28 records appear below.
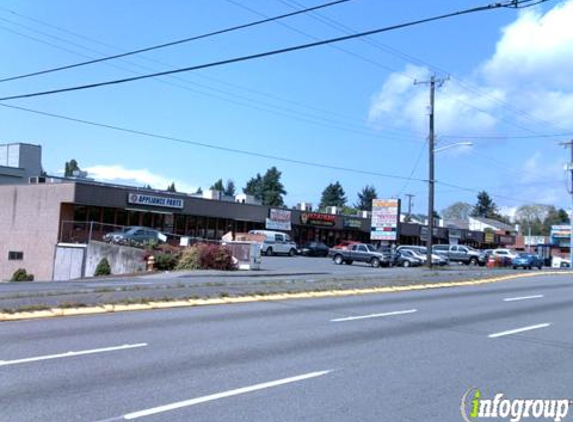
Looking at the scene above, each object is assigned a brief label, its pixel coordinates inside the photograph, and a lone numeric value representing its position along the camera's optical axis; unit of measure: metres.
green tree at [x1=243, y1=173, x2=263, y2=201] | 170.25
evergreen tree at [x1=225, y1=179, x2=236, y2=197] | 195.50
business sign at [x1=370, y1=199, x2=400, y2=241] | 56.53
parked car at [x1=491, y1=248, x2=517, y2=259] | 60.34
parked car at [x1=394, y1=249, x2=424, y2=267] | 50.38
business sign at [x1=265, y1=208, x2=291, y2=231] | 62.95
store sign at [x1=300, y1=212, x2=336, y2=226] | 67.88
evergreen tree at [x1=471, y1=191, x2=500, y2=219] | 185.12
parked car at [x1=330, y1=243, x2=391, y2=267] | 48.03
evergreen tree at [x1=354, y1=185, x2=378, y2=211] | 178.12
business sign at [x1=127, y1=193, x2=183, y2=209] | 48.72
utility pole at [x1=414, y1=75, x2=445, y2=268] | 41.25
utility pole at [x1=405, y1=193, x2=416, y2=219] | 121.82
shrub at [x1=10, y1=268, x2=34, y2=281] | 38.94
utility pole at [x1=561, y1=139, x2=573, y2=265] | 63.60
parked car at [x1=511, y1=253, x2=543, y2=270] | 55.12
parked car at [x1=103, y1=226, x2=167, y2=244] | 37.72
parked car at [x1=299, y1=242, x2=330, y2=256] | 61.09
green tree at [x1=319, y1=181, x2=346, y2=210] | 174.75
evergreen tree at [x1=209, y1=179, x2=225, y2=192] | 177.93
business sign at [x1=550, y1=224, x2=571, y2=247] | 104.25
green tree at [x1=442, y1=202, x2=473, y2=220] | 179.38
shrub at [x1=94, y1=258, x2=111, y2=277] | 35.22
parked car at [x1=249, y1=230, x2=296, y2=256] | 54.94
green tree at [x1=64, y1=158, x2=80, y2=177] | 127.16
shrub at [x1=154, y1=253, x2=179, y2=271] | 33.56
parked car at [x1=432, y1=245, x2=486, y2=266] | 58.72
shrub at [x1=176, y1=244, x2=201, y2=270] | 33.41
